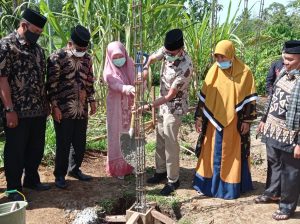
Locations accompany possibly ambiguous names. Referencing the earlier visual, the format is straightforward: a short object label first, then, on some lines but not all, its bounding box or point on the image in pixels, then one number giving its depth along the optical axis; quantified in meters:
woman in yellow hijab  3.21
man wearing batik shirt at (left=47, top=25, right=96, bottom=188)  3.34
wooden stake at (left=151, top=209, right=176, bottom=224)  3.00
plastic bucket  2.25
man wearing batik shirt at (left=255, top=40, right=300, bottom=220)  2.76
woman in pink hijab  3.54
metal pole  2.69
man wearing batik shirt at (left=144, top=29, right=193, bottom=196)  3.23
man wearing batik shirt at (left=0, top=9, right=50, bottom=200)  3.00
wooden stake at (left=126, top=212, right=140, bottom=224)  2.81
